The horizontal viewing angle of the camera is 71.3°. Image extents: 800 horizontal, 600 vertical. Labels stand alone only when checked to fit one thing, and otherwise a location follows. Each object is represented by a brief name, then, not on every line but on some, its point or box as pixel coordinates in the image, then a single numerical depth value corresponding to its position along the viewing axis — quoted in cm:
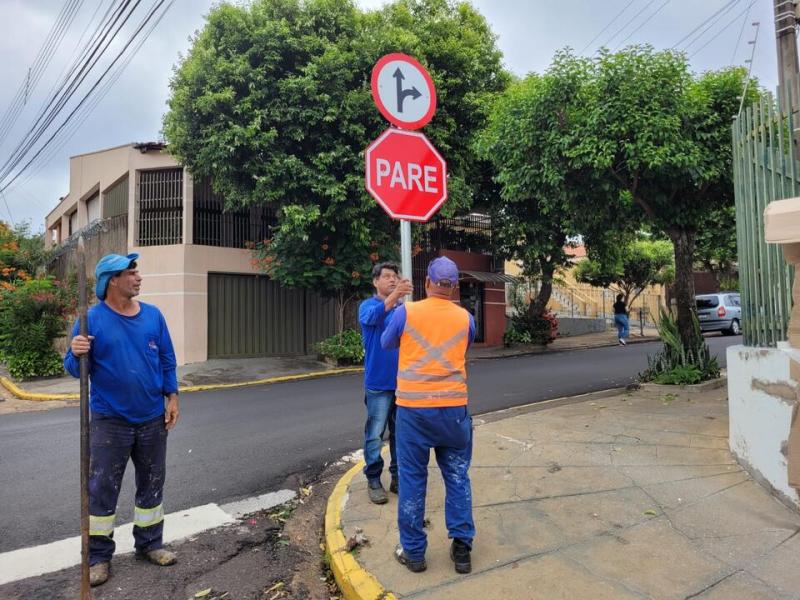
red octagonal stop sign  358
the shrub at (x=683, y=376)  802
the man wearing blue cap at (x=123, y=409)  318
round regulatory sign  379
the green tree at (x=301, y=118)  1145
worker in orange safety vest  301
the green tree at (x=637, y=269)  2150
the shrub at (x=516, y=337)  1833
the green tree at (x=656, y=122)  693
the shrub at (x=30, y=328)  1174
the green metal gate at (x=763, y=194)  400
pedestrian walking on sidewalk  1830
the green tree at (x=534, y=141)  761
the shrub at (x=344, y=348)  1338
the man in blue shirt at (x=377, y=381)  387
